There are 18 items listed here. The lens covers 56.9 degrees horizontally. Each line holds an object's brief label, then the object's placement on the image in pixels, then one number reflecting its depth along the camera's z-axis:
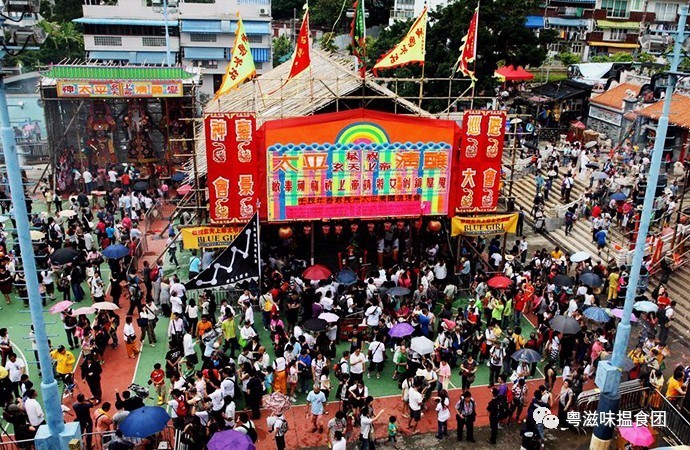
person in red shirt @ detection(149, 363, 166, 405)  14.79
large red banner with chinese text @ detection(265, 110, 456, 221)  20.61
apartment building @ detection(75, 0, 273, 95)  55.38
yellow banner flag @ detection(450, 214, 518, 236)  22.08
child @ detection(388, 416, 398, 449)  14.02
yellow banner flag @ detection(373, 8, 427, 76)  20.83
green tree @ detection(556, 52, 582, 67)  57.66
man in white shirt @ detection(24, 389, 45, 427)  13.41
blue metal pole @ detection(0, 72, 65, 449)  9.38
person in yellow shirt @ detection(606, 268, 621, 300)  21.26
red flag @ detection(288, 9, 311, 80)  20.17
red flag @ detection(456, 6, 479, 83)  21.98
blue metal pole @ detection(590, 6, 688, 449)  12.27
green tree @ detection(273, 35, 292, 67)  70.00
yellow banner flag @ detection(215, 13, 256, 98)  19.55
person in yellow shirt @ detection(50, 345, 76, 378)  15.27
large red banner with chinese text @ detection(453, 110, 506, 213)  21.52
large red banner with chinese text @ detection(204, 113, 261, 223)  19.94
